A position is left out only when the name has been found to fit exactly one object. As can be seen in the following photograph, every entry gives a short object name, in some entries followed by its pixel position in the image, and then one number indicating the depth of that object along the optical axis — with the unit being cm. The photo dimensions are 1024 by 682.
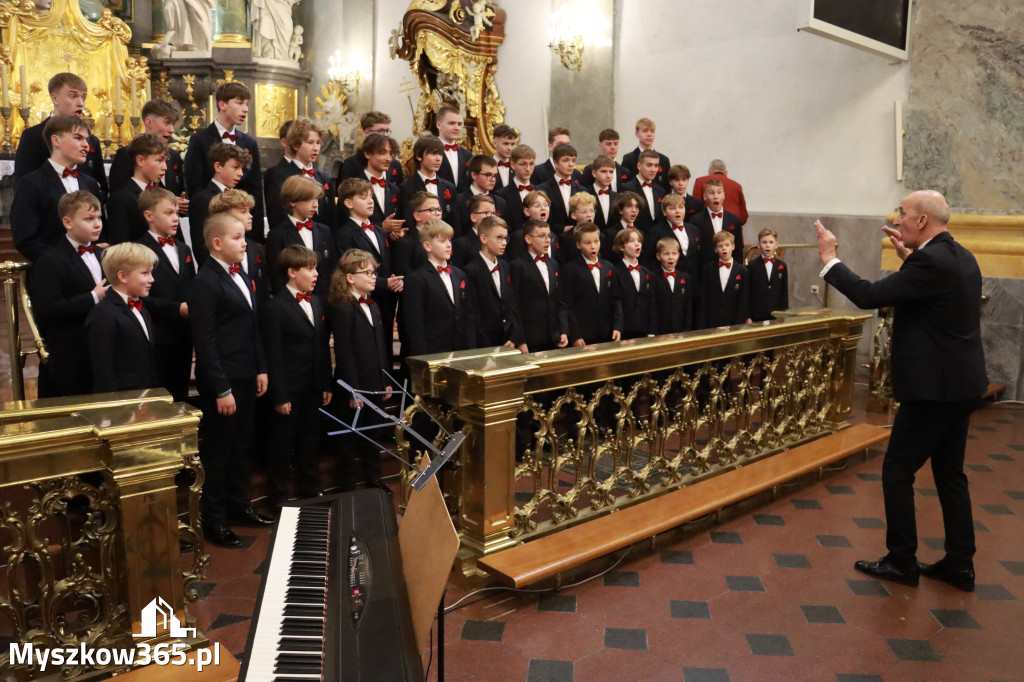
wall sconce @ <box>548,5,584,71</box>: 1121
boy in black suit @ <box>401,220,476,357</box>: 467
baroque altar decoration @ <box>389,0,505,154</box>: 1146
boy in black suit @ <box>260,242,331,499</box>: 421
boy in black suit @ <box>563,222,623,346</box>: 563
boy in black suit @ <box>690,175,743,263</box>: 686
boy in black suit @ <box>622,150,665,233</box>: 686
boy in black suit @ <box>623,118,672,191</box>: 721
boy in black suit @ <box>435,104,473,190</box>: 626
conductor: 369
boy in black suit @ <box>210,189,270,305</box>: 420
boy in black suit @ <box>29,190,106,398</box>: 383
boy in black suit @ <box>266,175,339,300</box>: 464
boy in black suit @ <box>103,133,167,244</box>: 451
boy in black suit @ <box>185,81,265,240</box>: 518
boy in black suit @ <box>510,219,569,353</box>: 539
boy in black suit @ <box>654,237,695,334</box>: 601
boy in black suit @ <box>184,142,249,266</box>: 471
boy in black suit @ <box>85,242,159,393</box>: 350
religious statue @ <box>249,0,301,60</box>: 1455
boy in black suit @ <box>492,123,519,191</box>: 681
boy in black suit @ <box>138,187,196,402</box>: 416
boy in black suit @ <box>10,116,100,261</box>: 425
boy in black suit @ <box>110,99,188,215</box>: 478
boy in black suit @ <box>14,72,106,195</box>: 470
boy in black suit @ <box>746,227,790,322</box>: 669
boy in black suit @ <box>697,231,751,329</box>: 654
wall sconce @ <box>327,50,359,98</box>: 1537
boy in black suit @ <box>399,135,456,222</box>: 567
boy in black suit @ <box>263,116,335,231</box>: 524
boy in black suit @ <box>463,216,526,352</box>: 504
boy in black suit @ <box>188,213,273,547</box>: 388
